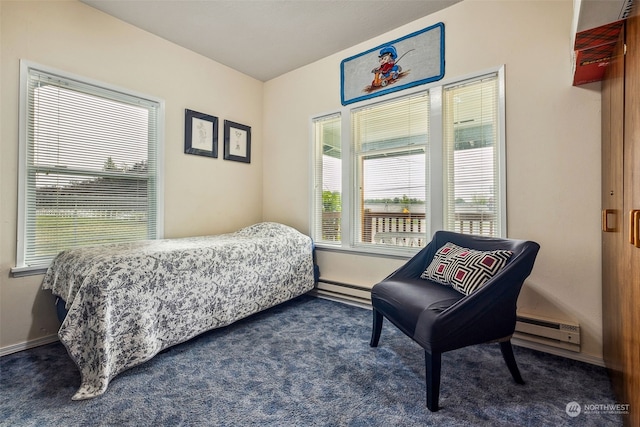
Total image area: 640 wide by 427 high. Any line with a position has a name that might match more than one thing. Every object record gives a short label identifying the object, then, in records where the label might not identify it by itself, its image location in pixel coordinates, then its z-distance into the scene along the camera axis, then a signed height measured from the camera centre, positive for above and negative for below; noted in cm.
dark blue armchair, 139 -52
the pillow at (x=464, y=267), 161 -32
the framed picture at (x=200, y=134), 300 +90
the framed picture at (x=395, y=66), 249 +145
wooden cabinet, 109 -2
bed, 156 -53
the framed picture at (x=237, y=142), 338 +91
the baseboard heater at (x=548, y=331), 186 -80
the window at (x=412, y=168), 230 +45
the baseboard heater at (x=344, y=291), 288 -82
